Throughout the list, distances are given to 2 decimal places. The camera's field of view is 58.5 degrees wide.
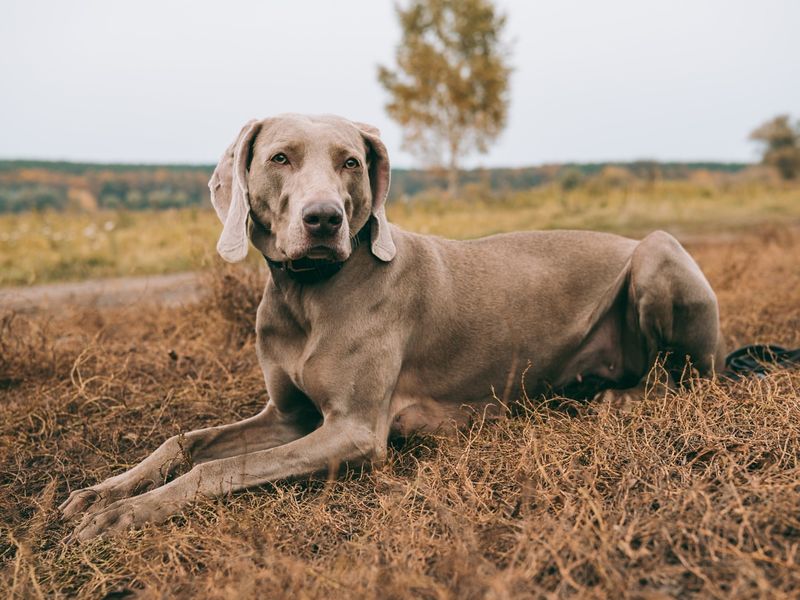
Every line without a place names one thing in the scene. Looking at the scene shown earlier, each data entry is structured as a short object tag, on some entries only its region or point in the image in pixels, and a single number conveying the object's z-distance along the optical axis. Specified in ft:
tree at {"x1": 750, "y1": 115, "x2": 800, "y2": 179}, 115.99
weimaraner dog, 9.00
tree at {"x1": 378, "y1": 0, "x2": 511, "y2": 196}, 88.79
